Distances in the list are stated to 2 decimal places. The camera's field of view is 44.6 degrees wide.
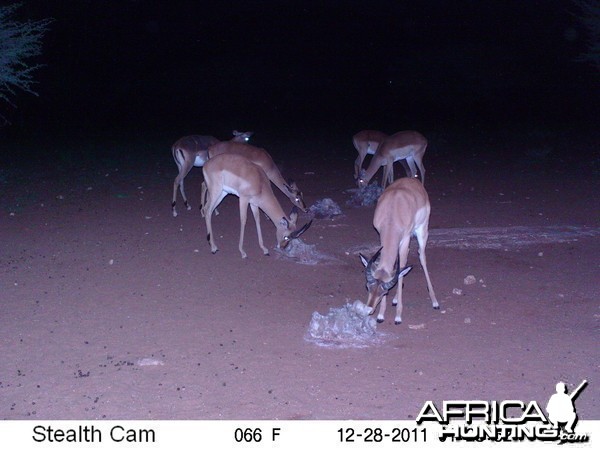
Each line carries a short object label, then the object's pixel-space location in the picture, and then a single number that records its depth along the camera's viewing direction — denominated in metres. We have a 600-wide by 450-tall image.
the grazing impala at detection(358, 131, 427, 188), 15.33
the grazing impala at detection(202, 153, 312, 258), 10.65
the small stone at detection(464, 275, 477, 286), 9.01
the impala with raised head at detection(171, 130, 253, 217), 13.24
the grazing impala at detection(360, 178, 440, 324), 7.27
